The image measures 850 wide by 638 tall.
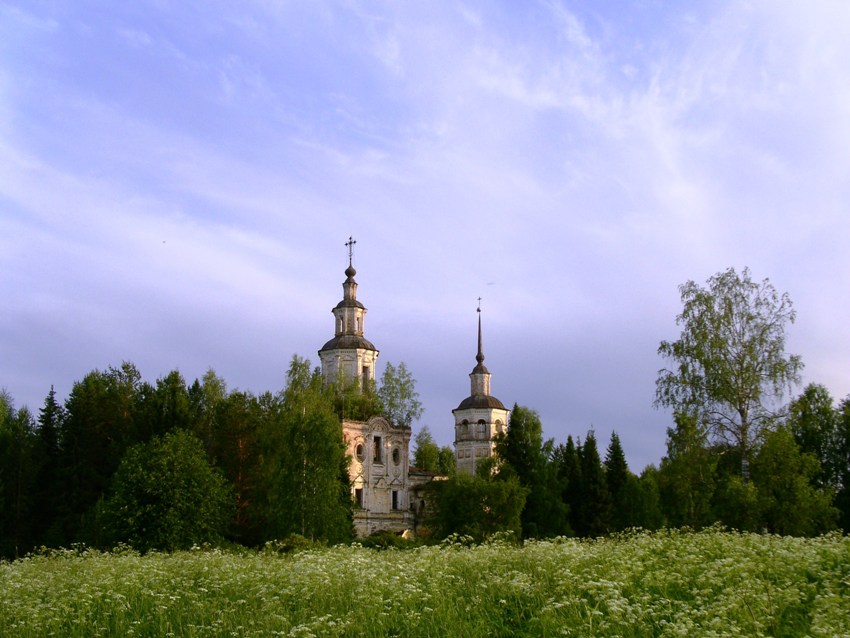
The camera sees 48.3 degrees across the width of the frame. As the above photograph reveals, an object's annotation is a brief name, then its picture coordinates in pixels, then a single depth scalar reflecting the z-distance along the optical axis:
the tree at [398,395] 72.00
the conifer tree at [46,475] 48.69
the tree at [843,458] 45.66
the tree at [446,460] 94.12
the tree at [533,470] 47.94
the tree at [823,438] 50.59
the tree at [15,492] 47.38
